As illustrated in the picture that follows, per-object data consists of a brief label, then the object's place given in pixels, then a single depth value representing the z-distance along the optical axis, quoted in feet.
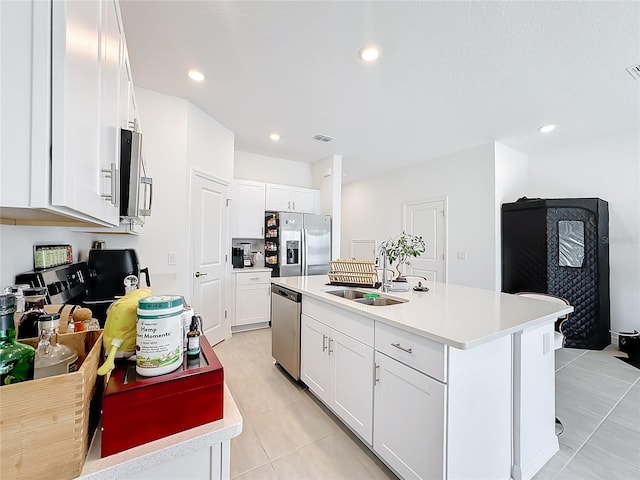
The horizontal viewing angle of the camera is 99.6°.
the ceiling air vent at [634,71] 7.21
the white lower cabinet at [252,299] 12.45
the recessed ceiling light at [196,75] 7.77
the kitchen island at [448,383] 3.96
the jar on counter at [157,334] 1.99
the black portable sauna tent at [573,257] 10.93
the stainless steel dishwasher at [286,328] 7.72
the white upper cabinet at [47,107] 1.40
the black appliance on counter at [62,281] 3.78
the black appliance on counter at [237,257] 14.11
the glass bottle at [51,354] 1.82
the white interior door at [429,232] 14.48
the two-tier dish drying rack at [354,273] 7.77
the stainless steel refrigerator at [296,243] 13.57
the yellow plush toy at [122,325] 2.12
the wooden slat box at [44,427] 1.46
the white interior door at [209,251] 10.01
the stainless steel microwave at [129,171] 3.45
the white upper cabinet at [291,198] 14.35
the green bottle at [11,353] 1.69
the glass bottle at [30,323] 2.37
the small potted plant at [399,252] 7.41
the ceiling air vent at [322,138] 12.37
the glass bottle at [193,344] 2.43
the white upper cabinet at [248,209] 13.44
